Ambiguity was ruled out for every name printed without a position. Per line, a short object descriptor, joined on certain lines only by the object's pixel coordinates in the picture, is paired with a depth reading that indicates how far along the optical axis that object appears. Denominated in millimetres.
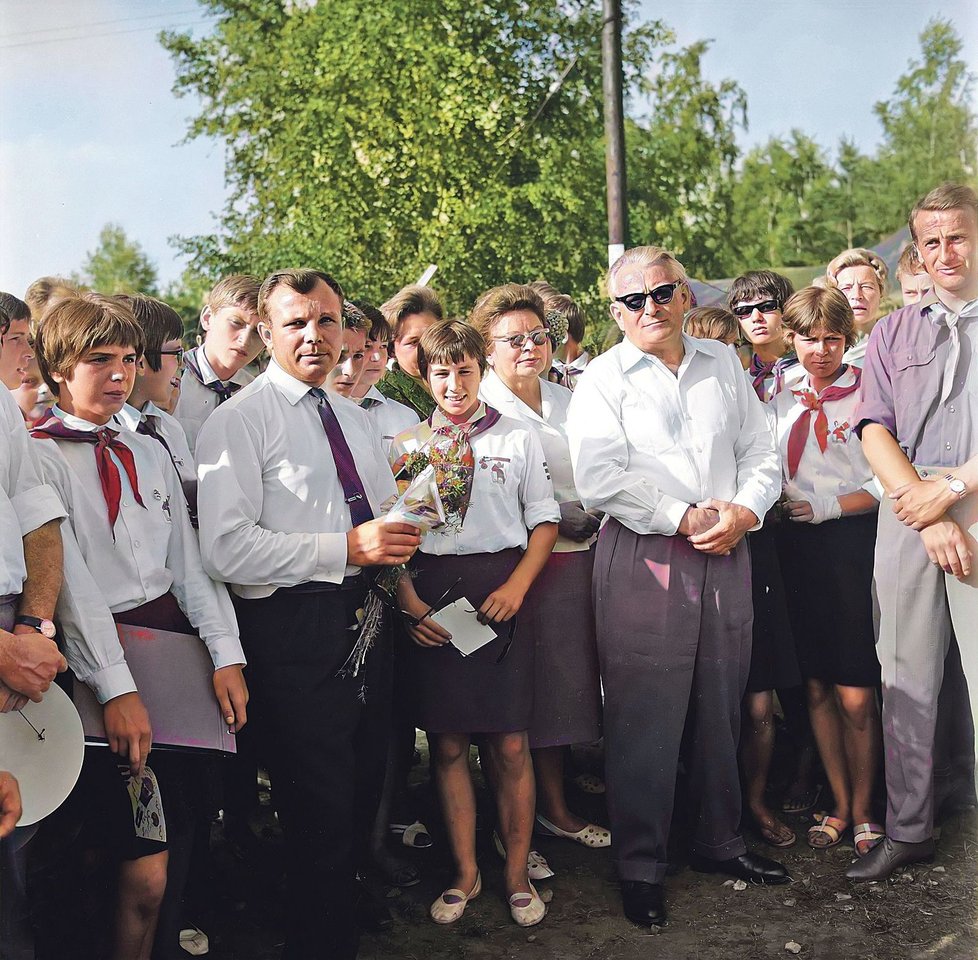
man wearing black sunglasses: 4320
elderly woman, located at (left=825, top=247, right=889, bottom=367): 5961
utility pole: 12898
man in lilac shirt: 4180
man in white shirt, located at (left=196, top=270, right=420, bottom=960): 3484
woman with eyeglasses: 4520
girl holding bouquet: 4195
